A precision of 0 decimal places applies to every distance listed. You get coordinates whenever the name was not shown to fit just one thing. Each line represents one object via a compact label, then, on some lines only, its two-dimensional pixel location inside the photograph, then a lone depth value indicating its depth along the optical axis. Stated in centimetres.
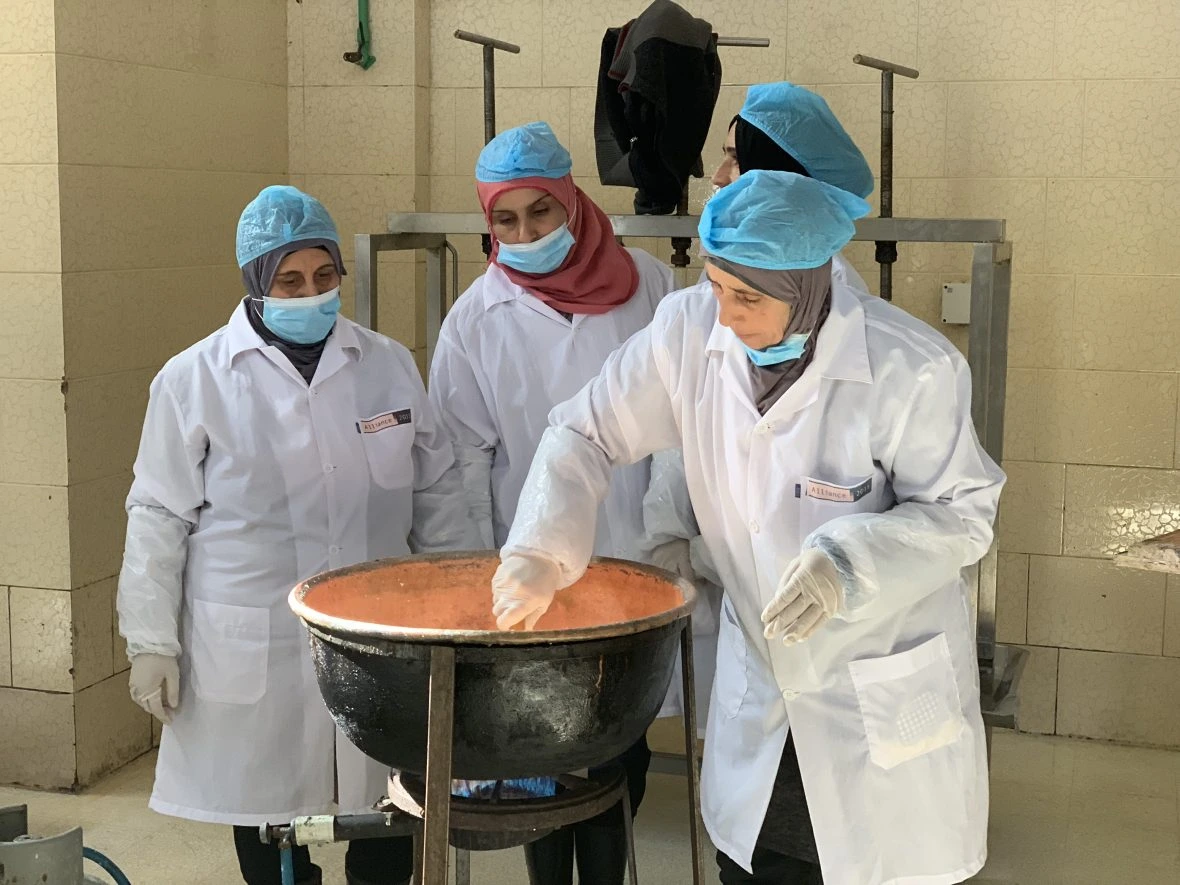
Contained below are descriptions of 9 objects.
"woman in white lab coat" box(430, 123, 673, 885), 242
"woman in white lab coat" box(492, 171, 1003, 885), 165
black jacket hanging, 260
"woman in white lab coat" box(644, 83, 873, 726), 207
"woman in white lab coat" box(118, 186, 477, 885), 215
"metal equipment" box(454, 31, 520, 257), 304
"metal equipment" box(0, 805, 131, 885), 215
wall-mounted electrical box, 333
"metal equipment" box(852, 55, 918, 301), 283
